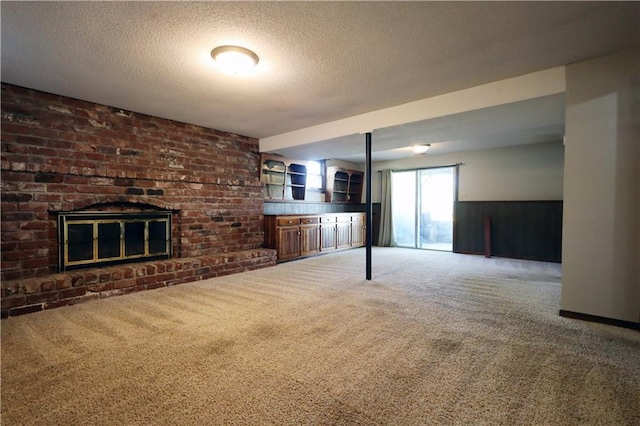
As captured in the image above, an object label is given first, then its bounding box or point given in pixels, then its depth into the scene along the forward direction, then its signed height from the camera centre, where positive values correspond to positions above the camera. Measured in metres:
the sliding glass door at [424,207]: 7.19 +0.06
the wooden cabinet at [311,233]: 5.55 -0.51
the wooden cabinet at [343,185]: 7.56 +0.66
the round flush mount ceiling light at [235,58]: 2.36 +1.24
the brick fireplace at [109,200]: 3.09 +0.11
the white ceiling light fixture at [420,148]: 5.80 +1.23
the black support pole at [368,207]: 4.11 +0.03
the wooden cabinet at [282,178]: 5.93 +0.67
